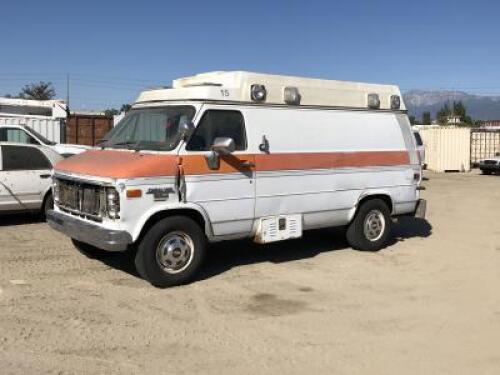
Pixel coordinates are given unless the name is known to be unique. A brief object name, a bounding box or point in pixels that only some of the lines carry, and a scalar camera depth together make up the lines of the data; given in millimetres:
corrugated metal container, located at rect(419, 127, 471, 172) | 31609
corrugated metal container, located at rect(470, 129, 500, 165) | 34719
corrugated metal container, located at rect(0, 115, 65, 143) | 18875
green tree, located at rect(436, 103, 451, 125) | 64875
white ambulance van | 7289
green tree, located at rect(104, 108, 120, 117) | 42506
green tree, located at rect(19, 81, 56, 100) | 57969
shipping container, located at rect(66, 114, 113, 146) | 24609
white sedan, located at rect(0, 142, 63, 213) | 11172
